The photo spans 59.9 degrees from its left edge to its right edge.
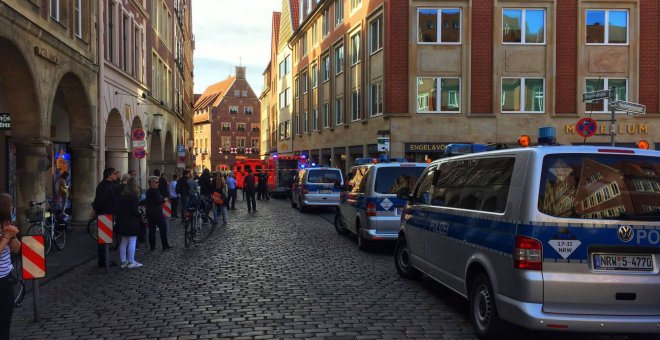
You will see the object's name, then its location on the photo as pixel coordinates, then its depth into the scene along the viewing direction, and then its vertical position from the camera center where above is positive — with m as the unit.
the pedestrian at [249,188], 23.08 -1.19
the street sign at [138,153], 18.64 +0.20
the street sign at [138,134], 18.17 +0.78
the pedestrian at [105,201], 9.91 -0.72
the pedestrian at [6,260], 4.20 -0.77
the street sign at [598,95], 13.02 +1.47
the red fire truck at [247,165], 45.35 -0.57
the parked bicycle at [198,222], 12.76 -1.49
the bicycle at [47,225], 10.85 -1.33
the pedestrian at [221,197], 16.88 -1.12
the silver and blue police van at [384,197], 11.15 -0.76
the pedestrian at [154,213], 11.78 -1.12
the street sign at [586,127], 13.81 +0.78
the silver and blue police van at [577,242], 4.73 -0.70
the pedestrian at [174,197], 20.26 -1.36
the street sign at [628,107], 12.77 +1.16
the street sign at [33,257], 6.33 -1.09
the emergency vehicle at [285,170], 34.41 -0.67
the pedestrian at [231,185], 23.83 -1.09
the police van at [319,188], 22.80 -1.17
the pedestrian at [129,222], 9.62 -1.06
